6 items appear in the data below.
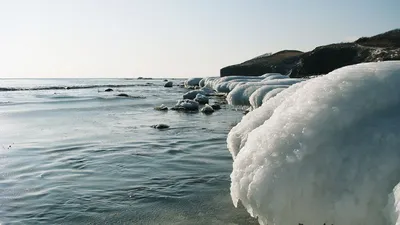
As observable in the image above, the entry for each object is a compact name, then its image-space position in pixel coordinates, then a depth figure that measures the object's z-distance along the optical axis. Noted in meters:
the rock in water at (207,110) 21.55
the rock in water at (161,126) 16.44
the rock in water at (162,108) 24.69
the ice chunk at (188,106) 23.50
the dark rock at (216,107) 23.18
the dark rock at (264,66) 66.19
